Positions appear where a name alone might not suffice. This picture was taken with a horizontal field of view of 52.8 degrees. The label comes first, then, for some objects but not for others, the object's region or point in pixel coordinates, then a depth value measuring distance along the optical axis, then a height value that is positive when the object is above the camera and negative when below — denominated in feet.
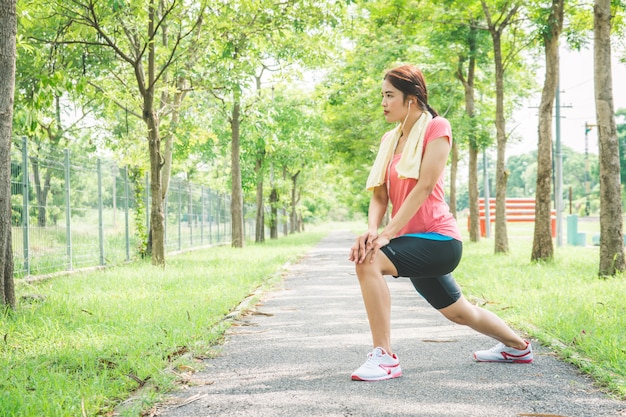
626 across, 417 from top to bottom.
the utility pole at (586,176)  195.53 +9.16
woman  12.33 -0.39
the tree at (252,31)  39.65 +12.49
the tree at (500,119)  49.34 +7.30
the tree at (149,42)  34.88 +10.51
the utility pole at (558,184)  67.15 +2.37
